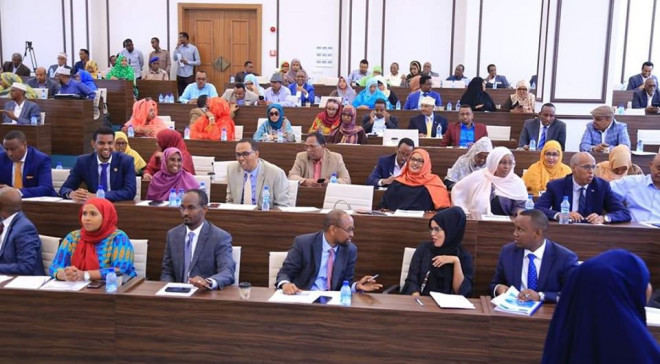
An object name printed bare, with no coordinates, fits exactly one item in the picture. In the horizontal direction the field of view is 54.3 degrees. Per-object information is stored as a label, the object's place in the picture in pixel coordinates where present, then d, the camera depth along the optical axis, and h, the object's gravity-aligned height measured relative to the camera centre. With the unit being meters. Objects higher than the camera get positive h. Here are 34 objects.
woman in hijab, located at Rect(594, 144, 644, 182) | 5.69 -0.53
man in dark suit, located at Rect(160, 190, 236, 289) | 3.91 -0.92
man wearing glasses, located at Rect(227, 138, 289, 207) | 5.52 -0.71
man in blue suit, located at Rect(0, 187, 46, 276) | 3.98 -0.94
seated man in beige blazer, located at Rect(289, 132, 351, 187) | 6.40 -0.67
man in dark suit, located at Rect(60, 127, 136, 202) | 5.41 -0.63
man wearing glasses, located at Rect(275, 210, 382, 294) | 3.89 -0.98
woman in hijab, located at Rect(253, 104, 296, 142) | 7.83 -0.35
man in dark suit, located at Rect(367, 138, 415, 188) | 6.31 -0.63
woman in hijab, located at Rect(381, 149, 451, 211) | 5.54 -0.77
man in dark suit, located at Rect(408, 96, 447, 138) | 8.78 -0.27
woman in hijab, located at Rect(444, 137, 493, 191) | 6.02 -0.57
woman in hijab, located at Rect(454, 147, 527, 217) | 5.18 -0.69
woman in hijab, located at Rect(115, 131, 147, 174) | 6.60 -0.56
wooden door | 14.22 +1.39
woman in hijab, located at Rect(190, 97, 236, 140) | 8.20 -0.35
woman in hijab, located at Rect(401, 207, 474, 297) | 3.82 -0.96
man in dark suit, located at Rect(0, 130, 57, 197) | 5.56 -0.65
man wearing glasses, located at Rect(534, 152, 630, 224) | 4.65 -0.67
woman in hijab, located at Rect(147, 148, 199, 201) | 5.33 -0.70
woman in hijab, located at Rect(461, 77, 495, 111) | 9.80 +0.08
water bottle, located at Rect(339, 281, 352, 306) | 3.20 -0.98
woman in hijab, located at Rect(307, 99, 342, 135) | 8.24 -0.25
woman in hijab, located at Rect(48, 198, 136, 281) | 3.82 -0.92
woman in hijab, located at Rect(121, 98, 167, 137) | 8.77 -0.30
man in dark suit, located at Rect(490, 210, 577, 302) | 3.65 -0.90
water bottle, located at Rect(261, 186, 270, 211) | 4.82 -0.79
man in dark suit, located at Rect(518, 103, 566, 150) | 7.77 -0.30
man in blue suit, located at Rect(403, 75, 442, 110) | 10.18 +0.11
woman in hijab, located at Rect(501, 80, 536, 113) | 9.27 +0.04
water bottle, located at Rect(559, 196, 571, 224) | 4.49 -0.76
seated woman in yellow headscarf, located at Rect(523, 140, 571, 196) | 5.91 -0.60
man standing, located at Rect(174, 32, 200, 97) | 13.67 +0.76
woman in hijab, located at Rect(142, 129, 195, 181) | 6.09 -0.50
